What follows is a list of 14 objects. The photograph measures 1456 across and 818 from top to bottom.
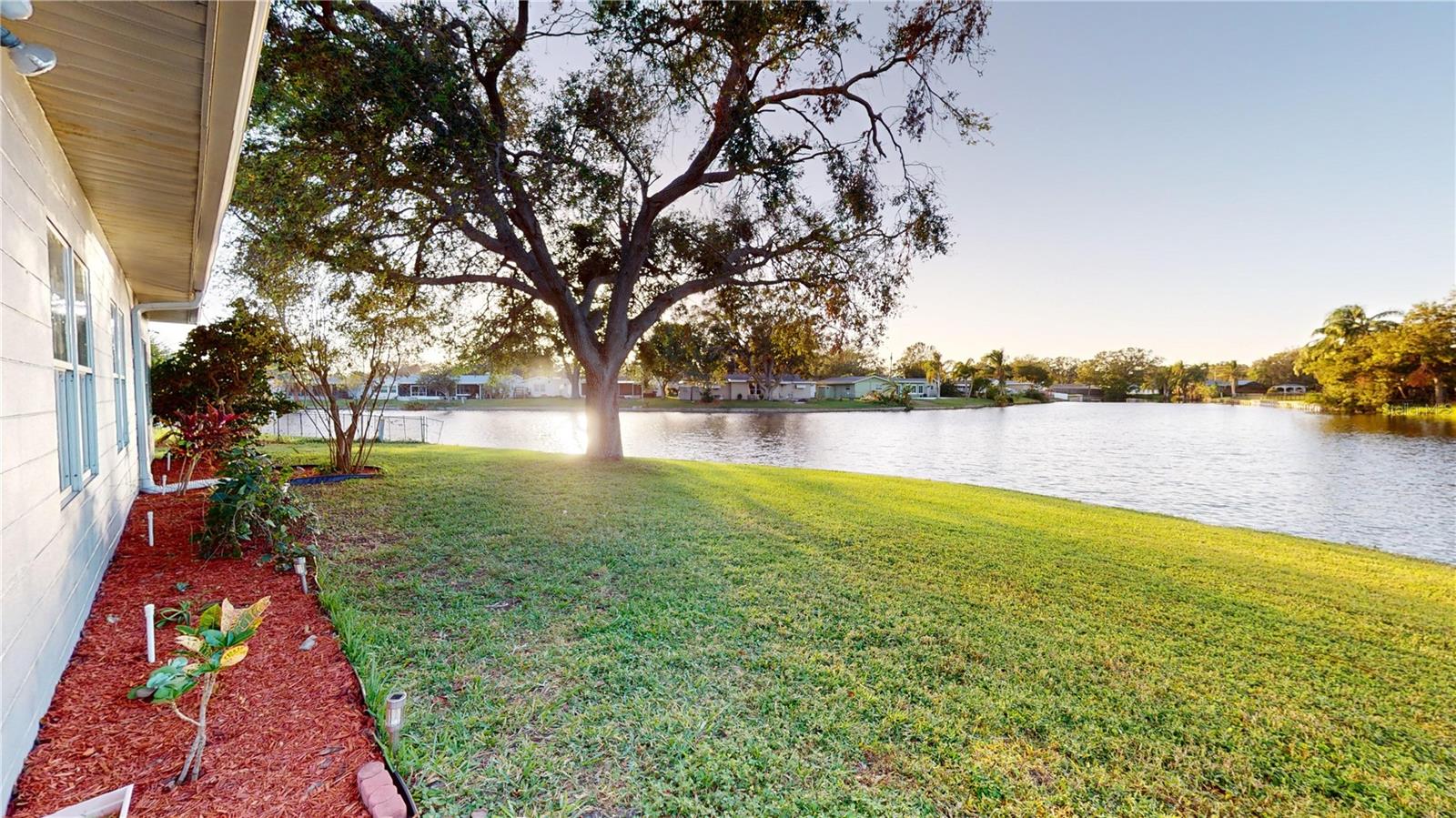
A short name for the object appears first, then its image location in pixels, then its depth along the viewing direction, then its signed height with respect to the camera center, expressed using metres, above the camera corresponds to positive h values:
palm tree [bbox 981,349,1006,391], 67.38 +3.67
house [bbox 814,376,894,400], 59.19 +0.85
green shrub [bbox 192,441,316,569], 4.21 -0.90
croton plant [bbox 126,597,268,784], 1.74 -0.84
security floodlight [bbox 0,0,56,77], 1.60 +1.05
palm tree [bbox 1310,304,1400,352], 41.72 +4.90
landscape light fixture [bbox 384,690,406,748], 1.99 -1.16
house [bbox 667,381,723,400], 50.09 +0.52
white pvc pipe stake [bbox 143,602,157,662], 2.46 -1.06
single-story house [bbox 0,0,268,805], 1.78 +0.96
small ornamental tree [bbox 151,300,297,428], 9.37 +0.54
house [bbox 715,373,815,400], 51.22 +0.66
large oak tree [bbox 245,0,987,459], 6.00 +3.52
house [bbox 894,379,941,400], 61.53 +0.57
